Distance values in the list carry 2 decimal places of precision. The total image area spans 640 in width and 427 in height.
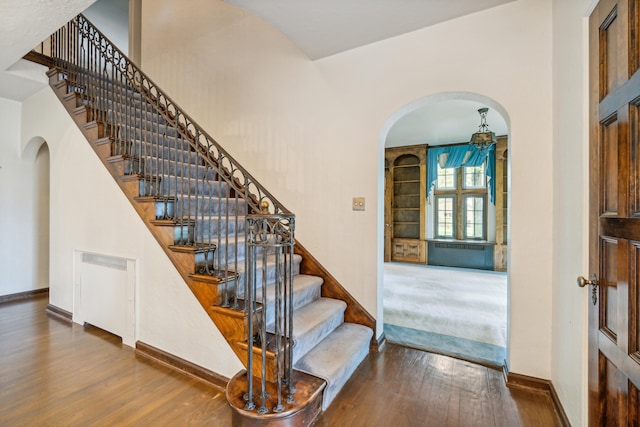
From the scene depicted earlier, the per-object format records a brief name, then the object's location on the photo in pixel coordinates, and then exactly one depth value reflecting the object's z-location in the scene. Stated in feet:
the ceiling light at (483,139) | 13.47
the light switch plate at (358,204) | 8.68
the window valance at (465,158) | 20.33
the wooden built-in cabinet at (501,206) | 20.30
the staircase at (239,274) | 5.34
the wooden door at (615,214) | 3.18
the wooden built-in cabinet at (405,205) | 23.32
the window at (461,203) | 22.04
